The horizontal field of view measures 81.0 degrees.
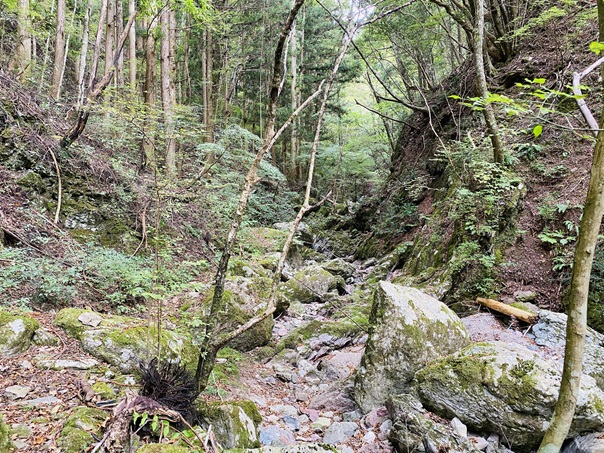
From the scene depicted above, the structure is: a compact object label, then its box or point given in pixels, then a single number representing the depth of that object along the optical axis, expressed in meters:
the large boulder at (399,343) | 4.24
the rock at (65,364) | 3.35
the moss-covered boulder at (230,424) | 3.23
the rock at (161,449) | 2.29
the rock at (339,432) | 3.71
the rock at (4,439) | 2.19
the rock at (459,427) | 3.34
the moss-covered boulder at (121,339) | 3.70
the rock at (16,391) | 2.86
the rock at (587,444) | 2.93
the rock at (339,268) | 10.67
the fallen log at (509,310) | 5.04
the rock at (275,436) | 3.64
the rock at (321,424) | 3.99
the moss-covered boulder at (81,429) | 2.37
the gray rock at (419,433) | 3.13
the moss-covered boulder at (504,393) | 3.25
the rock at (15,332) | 3.40
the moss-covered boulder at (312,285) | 8.70
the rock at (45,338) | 3.66
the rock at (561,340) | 3.87
